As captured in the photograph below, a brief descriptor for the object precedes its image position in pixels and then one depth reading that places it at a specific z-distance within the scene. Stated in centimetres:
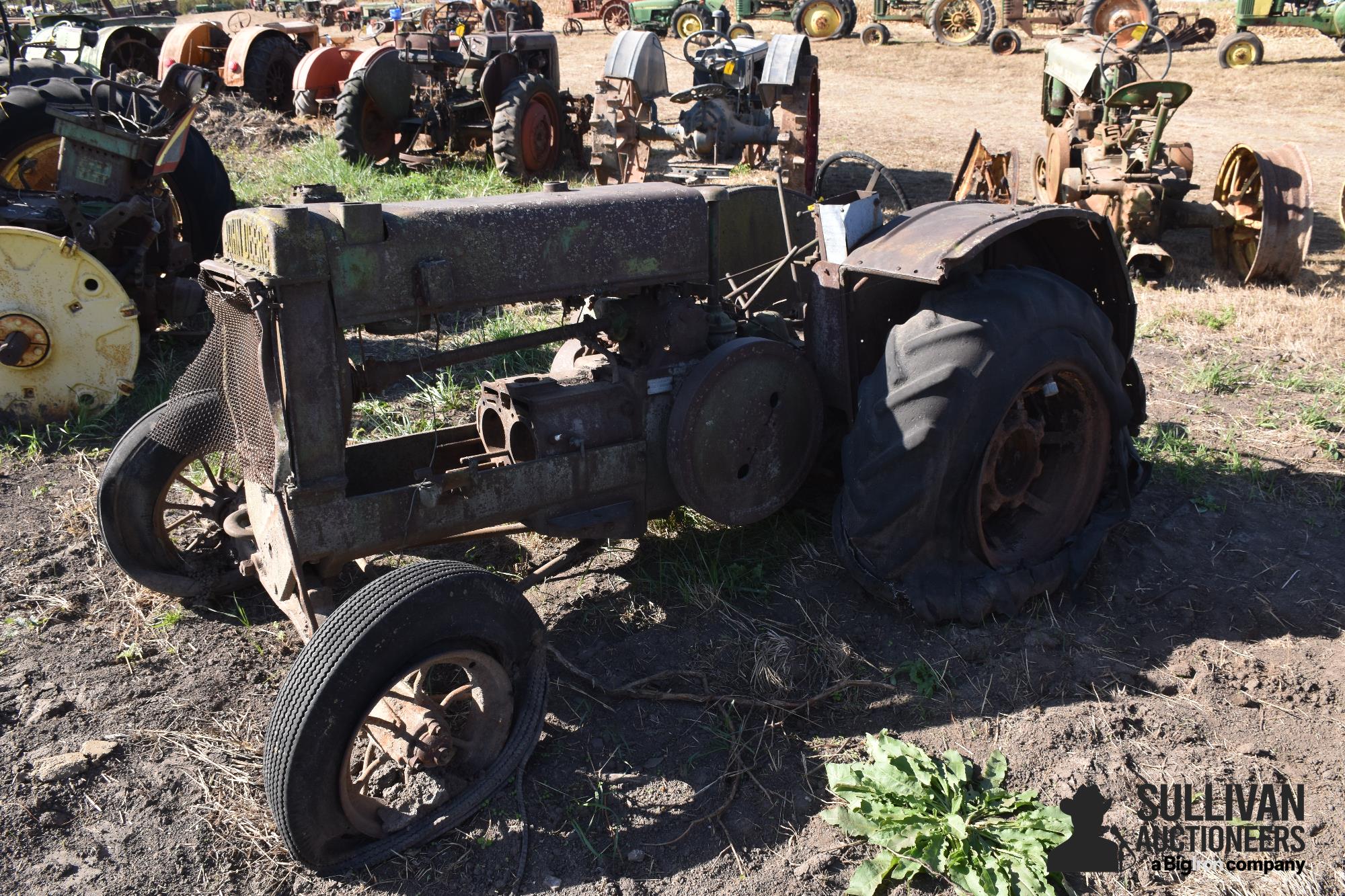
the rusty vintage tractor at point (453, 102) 1077
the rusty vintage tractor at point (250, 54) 1384
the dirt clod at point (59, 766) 300
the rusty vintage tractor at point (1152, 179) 689
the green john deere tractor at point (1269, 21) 1823
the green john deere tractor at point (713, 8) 2248
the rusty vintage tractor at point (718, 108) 955
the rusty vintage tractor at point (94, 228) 514
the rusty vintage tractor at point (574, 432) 281
